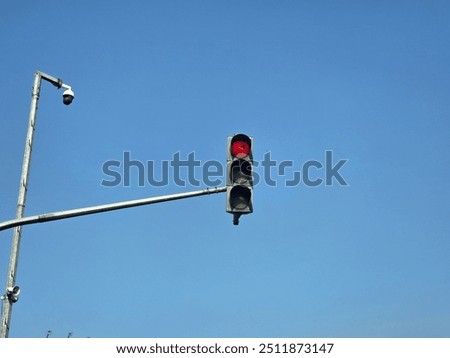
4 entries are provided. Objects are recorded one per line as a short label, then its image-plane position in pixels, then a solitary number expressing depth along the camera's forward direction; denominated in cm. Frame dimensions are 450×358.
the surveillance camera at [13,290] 998
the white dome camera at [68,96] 1211
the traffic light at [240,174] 915
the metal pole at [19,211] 992
